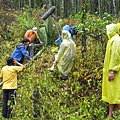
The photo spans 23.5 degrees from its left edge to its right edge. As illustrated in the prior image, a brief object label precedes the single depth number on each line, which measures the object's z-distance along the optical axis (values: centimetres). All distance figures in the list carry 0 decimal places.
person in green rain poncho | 495
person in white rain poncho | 683
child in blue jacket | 860
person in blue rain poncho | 770
